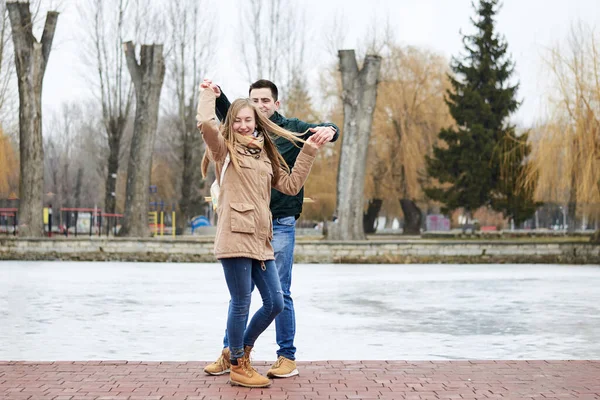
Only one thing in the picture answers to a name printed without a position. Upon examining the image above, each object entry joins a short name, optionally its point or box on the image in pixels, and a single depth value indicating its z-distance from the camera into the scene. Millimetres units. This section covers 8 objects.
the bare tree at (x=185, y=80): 41469
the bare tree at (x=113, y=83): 39250
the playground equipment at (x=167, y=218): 56375
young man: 5672
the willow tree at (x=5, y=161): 26339
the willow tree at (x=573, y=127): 23500
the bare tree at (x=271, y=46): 42812
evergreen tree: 39031
